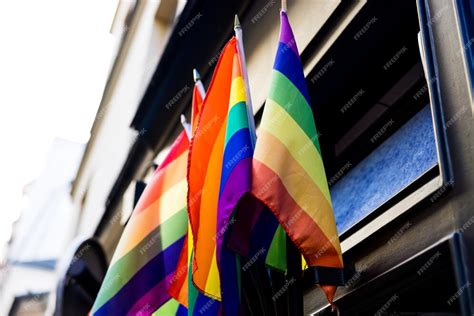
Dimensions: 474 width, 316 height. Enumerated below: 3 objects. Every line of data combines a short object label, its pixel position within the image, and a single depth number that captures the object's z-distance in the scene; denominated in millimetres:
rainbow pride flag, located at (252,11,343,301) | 3113
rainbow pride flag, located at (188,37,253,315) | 3361
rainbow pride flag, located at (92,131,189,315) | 4449
